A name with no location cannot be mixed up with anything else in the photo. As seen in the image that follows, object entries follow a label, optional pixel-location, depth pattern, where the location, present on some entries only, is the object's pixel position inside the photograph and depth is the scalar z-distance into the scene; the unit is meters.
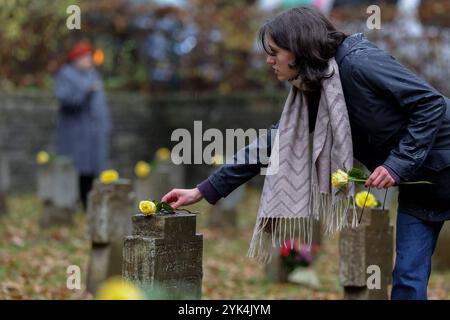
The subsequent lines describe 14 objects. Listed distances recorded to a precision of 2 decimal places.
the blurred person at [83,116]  21.97
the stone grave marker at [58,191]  20.11
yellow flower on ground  5.20
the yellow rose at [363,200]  10.93
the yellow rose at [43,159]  21.03
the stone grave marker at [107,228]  12.78
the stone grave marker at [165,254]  8.59
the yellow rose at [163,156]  23.05
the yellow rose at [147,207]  8.68
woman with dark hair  8.09
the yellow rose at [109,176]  14.00
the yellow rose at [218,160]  20.32
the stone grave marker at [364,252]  11.03
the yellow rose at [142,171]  20.62
